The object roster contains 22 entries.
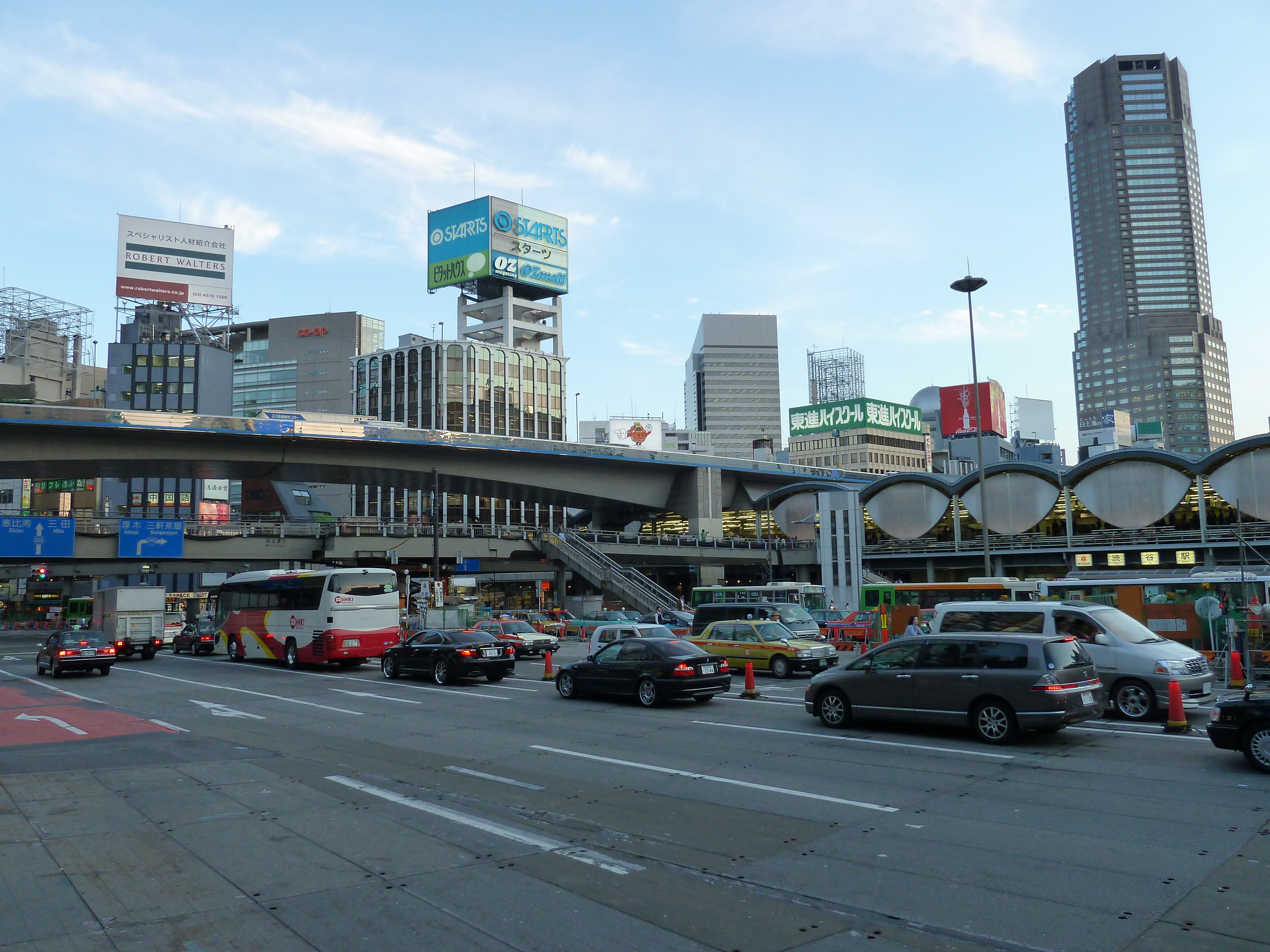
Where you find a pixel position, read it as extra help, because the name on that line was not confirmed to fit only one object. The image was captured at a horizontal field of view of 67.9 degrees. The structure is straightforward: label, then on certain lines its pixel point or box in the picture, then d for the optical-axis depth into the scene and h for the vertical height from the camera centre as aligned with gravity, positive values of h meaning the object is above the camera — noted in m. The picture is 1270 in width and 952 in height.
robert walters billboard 108.75 +37.32
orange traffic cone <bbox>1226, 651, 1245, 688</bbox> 19.86 -2.32
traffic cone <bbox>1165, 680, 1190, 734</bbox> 14.87 -2.35
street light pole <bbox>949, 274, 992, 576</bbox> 30.22 +9.02
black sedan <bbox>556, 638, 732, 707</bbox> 18.86 -2.02
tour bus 29.77 -1.22
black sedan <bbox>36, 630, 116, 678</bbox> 29.12 -2.17
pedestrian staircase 58.69 +0.01
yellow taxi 25.00 -2.06
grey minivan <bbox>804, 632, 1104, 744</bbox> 13.51 -1.75
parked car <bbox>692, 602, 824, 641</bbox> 29.91 -1.39
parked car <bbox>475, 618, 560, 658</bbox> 34.66 -2.32
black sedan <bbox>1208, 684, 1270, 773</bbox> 11.59 -2.02
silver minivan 16.08 -1.43
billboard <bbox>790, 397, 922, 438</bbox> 157.00 +25.95
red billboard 110.44 +18.77
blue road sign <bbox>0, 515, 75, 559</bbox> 47.34 +2.33
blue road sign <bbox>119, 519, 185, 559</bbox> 50.19 +2.28
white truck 37.12 -1.55
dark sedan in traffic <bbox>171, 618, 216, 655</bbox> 39.97 -2.58
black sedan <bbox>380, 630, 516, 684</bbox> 24.58 -2.10
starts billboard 113.81 +40.83
